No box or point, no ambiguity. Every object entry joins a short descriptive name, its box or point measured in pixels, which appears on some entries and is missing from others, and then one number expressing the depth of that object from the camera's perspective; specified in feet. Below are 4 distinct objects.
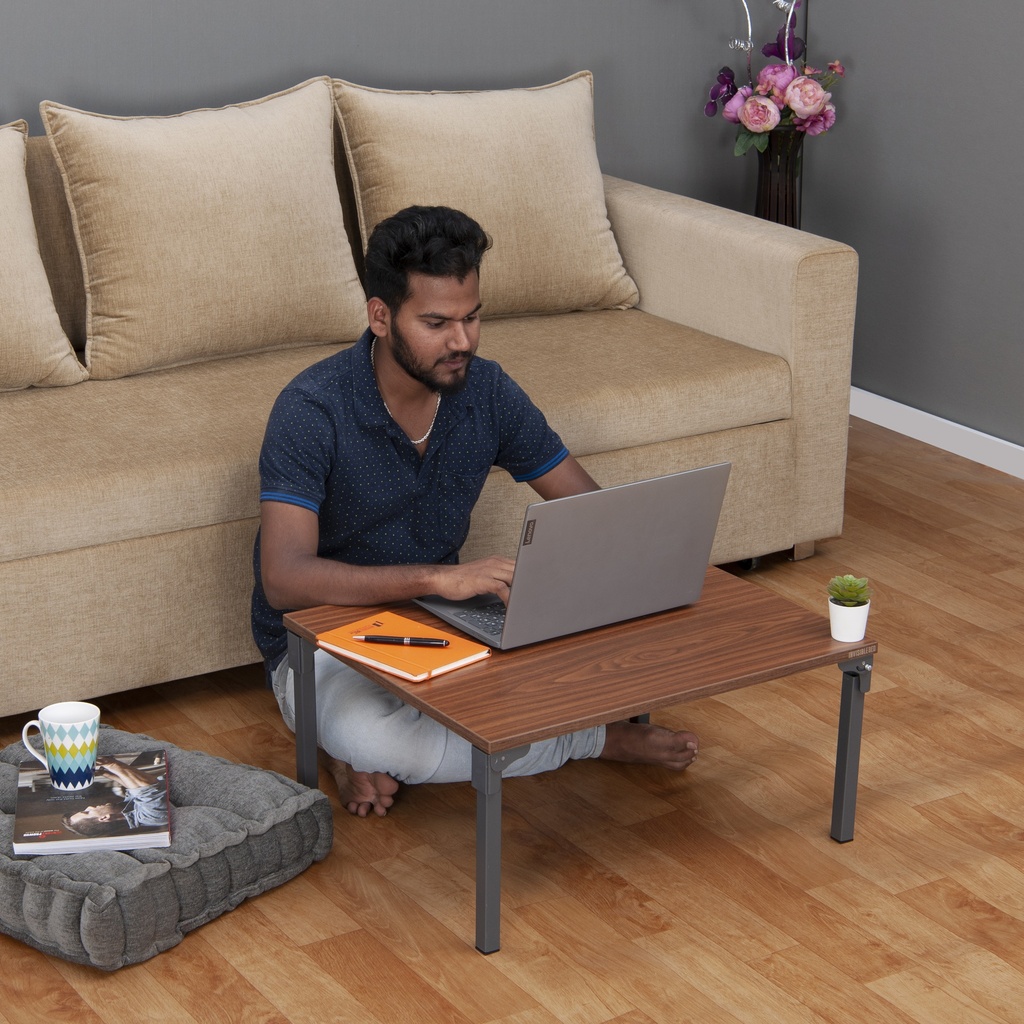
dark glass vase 13.60
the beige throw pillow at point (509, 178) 11.63
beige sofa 9.26
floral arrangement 13.15
